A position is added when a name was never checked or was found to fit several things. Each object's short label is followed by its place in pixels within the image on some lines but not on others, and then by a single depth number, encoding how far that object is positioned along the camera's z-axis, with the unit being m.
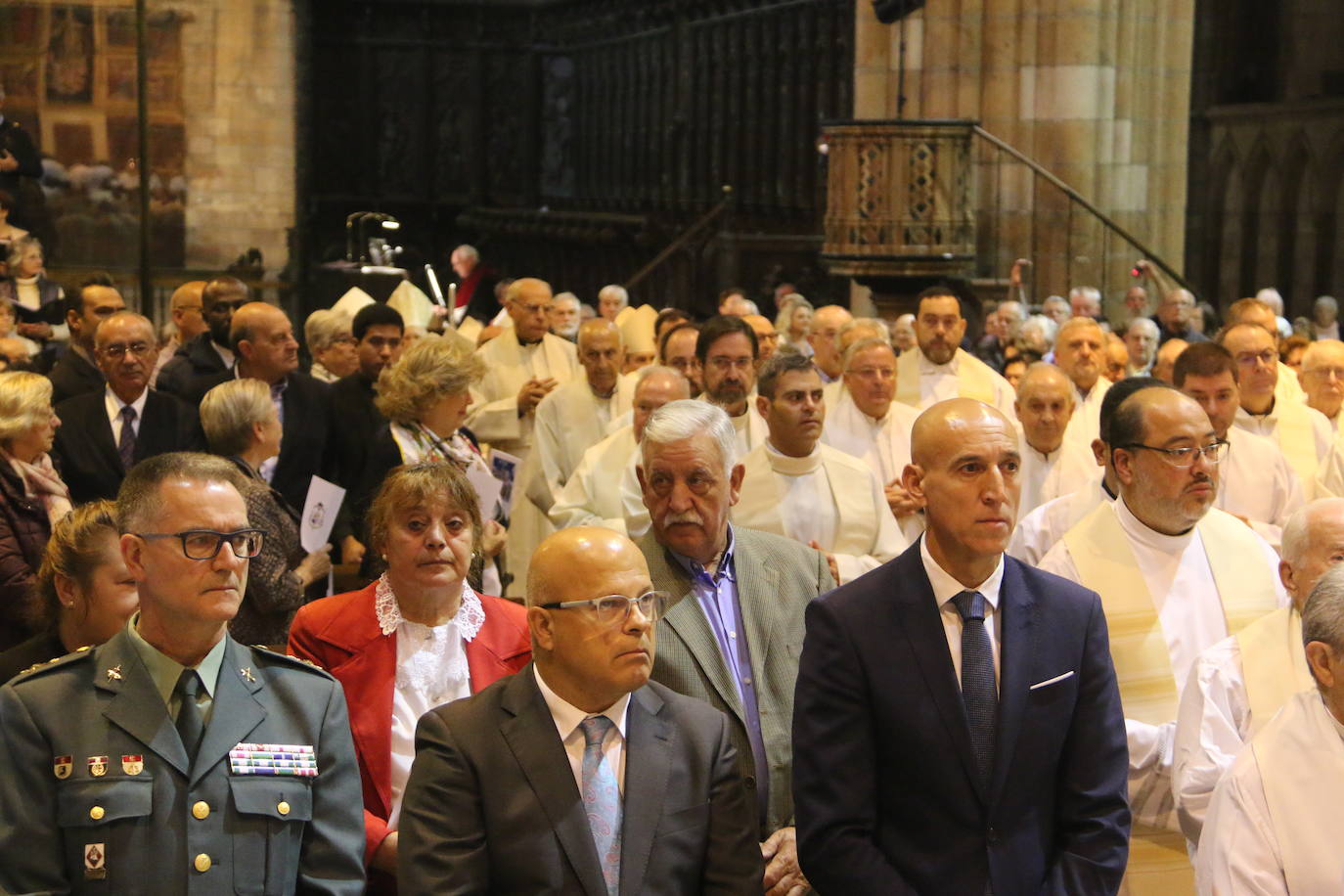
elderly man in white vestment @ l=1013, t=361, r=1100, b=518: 7.25
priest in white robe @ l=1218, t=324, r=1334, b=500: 7.78
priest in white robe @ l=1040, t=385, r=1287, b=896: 4.59
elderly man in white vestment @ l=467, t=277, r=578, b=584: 9.02
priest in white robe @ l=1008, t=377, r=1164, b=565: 5.72
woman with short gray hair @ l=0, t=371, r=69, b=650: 5.44
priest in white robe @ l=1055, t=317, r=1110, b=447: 8.75
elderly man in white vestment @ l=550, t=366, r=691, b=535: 6.39
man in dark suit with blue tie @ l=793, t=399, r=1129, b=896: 3.49
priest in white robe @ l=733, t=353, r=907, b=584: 5.97
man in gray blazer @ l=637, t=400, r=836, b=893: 4.15
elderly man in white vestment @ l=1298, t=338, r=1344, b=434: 8.27
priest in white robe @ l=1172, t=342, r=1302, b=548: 6.79
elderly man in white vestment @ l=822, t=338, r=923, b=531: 7.67
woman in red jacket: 4.11
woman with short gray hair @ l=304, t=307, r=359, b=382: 8.47
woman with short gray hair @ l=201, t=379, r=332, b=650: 5.08
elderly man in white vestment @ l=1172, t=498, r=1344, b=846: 3.98
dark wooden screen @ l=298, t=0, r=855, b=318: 18.72
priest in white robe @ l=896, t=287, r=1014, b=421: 9.47
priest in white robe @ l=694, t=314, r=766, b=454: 7.05
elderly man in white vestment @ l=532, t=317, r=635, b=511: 8.41
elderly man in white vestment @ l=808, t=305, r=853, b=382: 9.56
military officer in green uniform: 3.19
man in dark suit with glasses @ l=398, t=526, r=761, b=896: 3.33
